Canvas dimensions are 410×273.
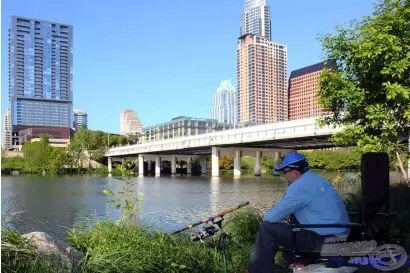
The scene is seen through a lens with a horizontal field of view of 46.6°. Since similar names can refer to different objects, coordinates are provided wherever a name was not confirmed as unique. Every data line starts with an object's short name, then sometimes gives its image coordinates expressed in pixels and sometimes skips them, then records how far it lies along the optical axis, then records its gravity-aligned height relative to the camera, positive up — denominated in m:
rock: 4.89 -1.06
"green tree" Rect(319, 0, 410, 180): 8.09 +1.41
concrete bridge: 46.81 +1.89
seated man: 3.88 -0.50
